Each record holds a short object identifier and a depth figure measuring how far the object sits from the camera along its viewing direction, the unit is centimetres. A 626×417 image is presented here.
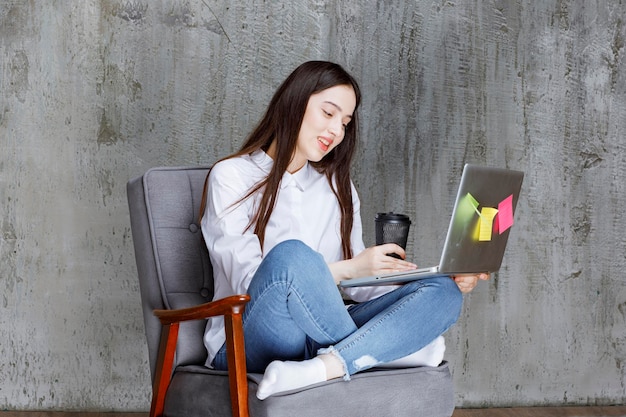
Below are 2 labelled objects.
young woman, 336
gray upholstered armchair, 332
